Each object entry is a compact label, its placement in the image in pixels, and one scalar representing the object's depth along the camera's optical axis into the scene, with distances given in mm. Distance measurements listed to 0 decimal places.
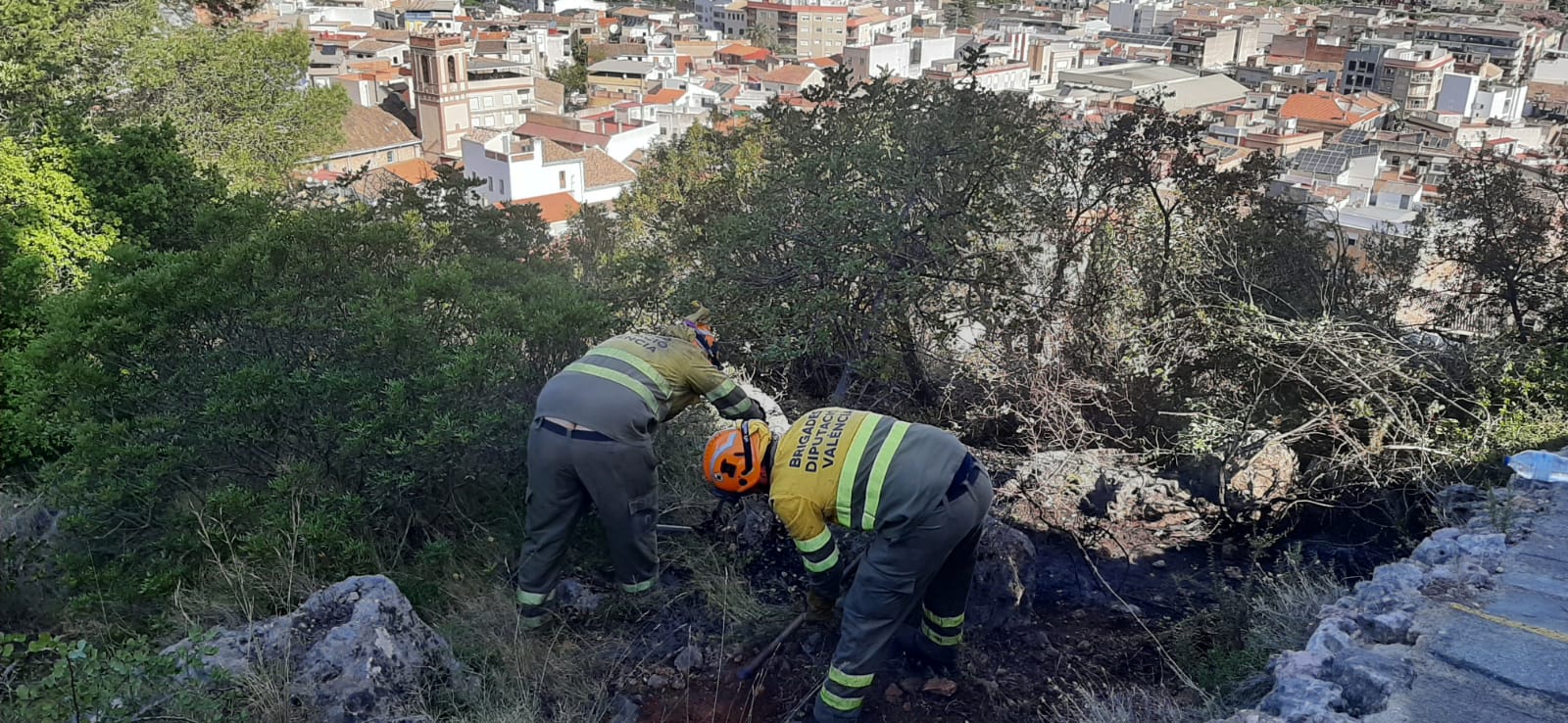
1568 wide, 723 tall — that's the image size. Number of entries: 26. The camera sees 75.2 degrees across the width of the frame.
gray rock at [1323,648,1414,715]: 2840
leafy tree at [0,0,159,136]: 12492
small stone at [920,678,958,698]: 4176
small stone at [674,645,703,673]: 4285
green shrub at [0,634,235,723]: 3080
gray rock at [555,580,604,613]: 4695
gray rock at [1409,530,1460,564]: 3695
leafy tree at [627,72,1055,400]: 6105
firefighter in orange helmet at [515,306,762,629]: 4258
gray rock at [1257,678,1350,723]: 2770
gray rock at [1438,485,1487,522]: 4465
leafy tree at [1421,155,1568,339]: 6375
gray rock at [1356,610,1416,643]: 3141
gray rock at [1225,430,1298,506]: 5398
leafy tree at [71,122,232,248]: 8562
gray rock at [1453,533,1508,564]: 3629
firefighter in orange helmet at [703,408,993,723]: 3736
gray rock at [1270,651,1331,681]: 2983
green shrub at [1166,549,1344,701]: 3789
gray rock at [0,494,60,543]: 6031
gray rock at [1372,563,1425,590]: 3457
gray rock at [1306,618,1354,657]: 3094
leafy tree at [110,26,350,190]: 13859
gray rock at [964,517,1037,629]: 4574
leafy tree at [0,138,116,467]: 8227
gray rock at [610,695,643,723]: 4027
